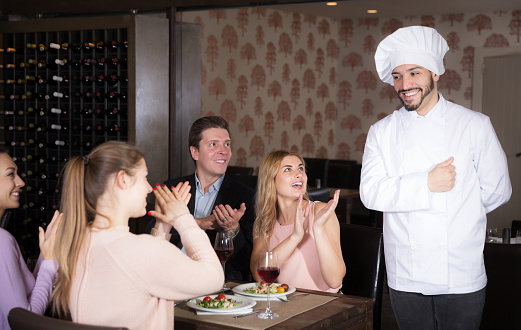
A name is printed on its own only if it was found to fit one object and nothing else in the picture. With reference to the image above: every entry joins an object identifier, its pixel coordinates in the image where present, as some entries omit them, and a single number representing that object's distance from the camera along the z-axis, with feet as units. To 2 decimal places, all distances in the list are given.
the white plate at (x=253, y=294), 7.29
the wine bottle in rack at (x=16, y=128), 15.96
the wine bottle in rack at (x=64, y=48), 15.29
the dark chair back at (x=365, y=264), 8.82
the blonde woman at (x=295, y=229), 8.20
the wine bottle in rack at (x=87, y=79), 14.96
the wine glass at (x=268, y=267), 6.84
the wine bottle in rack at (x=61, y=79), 15.19
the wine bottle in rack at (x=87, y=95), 15.06
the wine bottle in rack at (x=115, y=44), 14.71
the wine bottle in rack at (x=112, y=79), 14.74
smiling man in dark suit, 9.60
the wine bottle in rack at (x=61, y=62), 15.16
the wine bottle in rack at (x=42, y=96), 15.66
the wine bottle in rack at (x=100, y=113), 15.06
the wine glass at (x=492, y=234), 12.87
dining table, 6.39
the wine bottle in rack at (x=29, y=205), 16.02
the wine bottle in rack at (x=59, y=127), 15.43
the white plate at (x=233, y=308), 6.71
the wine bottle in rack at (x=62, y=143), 15.43
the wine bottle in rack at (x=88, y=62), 14.93
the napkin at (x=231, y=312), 6.70
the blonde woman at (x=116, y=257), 5.39
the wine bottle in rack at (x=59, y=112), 15.39
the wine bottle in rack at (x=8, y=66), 15.96
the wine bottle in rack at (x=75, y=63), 15.15
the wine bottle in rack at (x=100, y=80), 14.88
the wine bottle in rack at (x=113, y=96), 14.73
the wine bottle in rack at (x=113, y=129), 14.78
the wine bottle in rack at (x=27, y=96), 15.78
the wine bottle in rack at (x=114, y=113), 14.75
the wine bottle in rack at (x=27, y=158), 15.96
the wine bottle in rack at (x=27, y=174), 15.98
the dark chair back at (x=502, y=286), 9.59
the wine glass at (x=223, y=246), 7.57
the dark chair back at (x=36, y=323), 4.99
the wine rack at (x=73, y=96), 14.64
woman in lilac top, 6.41
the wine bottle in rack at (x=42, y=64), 15.56
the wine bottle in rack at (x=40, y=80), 15.62
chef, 7.64
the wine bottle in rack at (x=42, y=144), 15.82
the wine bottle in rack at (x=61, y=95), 15.26
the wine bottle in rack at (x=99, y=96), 14.93
